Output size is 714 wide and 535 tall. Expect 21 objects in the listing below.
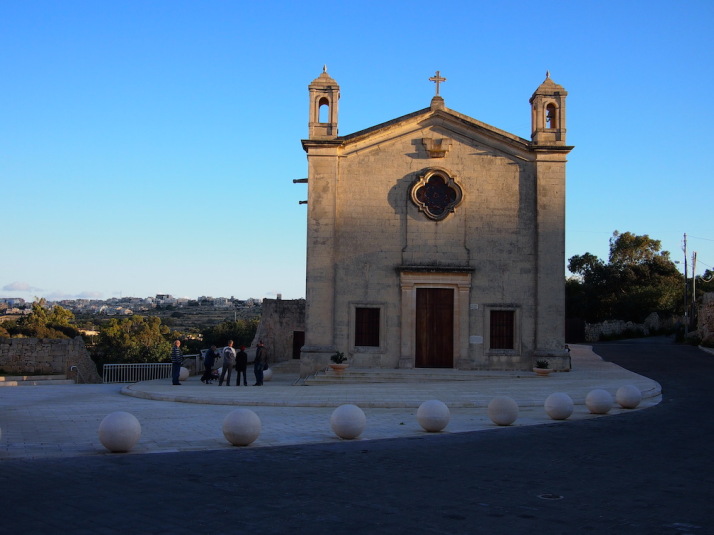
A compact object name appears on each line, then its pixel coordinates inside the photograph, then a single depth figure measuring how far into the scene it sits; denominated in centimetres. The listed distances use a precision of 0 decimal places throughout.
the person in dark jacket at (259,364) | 2310
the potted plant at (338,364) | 2344
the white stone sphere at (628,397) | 1556
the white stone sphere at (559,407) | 1390
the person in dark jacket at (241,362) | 2317
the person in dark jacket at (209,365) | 2453
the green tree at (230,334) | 5910
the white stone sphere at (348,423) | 1145
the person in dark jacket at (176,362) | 2336
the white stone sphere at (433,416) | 1233
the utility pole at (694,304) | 4918
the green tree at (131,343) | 5006
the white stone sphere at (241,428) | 1069
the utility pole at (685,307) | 4344
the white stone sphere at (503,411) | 1316
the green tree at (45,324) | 5838
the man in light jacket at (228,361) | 2331
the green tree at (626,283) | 5997
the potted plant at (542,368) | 2362
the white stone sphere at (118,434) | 995
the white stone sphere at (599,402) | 1458
